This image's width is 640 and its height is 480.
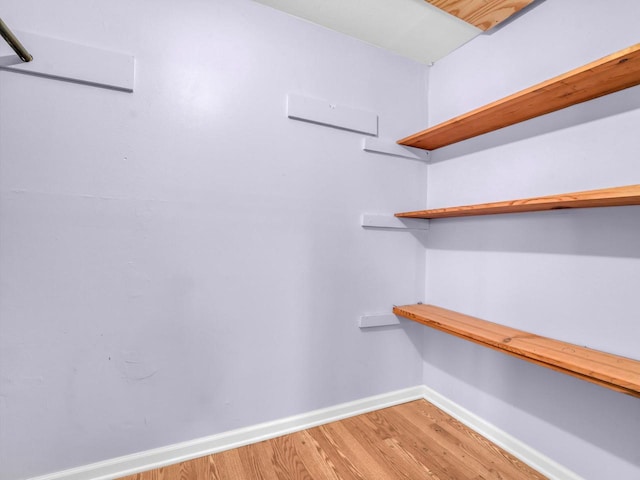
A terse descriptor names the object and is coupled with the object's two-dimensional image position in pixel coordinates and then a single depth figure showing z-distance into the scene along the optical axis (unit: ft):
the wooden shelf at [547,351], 3.04
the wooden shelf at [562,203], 3.04
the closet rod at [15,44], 3.08
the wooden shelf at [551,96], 3.17
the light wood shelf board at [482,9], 4.51
